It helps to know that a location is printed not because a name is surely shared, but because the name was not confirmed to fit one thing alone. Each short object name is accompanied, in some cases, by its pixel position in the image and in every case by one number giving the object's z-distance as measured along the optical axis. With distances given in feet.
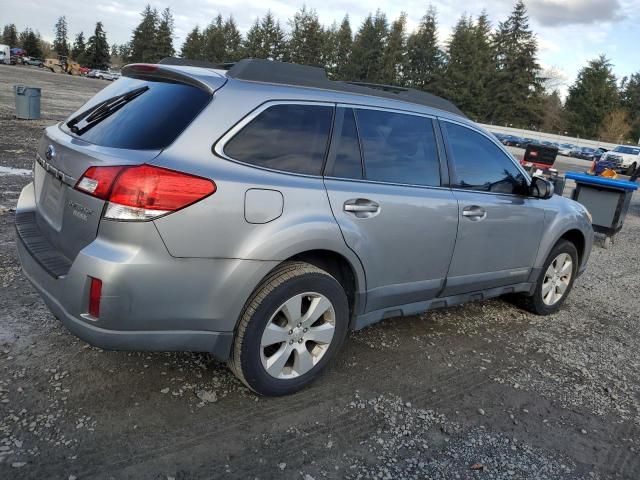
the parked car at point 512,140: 173.10
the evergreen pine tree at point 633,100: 234.38
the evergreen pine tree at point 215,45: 303.07
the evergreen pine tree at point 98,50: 335.47
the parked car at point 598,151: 150.10
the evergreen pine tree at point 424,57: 250.37
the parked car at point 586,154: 153.92
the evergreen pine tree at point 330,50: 276.00
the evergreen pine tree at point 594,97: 225.35
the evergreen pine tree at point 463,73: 232.53
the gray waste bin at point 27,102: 49.85
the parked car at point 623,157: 112.76
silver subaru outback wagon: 8.61
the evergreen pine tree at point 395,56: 252.42
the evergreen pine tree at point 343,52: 274.81
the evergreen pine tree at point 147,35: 306.76
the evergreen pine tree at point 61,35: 387.34
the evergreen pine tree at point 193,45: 315.17
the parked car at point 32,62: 284.57
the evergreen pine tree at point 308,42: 269.85
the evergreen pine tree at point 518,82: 231.50
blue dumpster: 30.12
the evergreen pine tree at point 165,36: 309.22
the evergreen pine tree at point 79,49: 347.15
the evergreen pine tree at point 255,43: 284.80
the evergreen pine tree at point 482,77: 233.35
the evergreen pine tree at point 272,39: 283.59
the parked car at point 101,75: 264.35
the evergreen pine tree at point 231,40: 304.30
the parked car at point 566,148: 167.33
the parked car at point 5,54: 233.35
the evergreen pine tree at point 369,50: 262.22
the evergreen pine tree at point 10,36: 384.97
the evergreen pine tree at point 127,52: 333.33
